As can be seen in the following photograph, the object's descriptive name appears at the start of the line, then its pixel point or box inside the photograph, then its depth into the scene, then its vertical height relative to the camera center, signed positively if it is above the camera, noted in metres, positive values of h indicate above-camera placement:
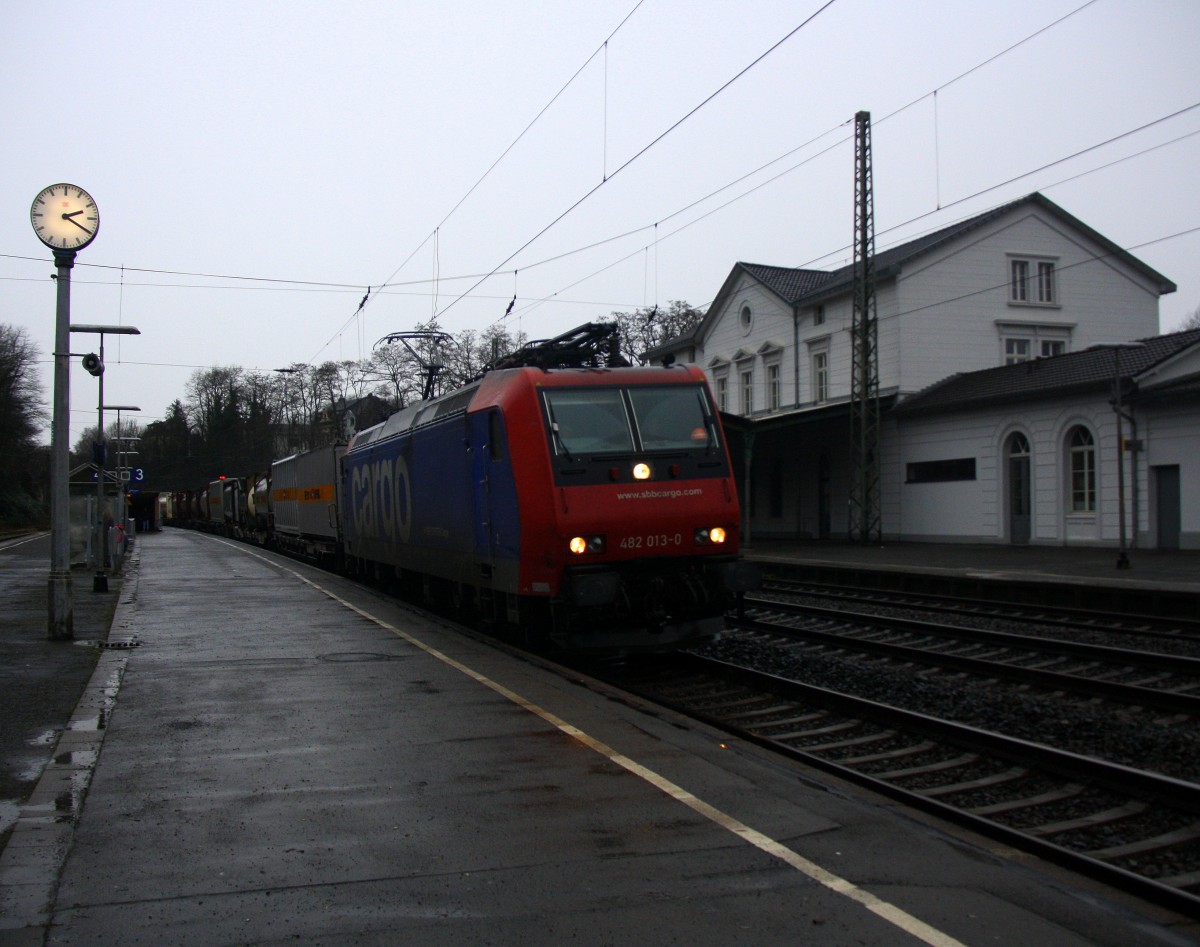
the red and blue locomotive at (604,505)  10.15 +0.11
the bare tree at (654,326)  62.91 +11.39
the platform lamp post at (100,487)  16.97 +0.71
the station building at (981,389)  25.70 +3.60
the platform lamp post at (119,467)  33.09 +1.57
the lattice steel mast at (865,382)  30.17 +4.00
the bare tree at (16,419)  65.25 +6.04
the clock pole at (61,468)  12.37 +0.58
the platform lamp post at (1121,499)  20.89 +0.32
